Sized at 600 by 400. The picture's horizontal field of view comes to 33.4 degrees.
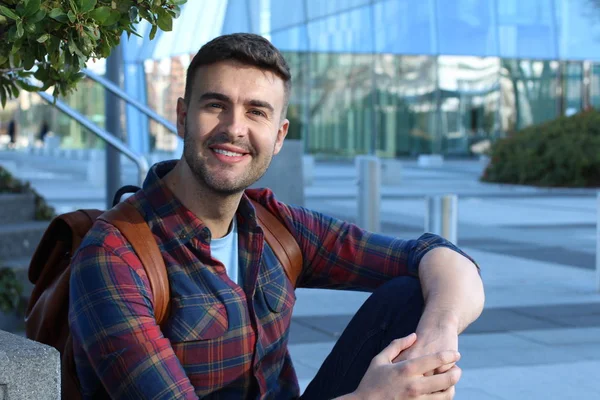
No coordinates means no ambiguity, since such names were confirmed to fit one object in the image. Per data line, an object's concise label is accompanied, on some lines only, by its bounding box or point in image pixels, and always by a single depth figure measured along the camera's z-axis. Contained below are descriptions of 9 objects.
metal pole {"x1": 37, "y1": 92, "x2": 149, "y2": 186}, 7.33
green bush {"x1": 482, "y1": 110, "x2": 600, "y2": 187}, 21.38
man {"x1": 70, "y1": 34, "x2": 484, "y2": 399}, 2.47
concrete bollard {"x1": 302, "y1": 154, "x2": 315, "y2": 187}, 22.30
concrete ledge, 2.24
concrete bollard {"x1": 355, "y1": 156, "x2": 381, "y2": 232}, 11.39
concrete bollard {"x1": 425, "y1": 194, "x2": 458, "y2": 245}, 8.21
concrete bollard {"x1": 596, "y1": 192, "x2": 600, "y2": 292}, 8.27
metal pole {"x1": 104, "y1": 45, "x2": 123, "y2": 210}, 9.68
